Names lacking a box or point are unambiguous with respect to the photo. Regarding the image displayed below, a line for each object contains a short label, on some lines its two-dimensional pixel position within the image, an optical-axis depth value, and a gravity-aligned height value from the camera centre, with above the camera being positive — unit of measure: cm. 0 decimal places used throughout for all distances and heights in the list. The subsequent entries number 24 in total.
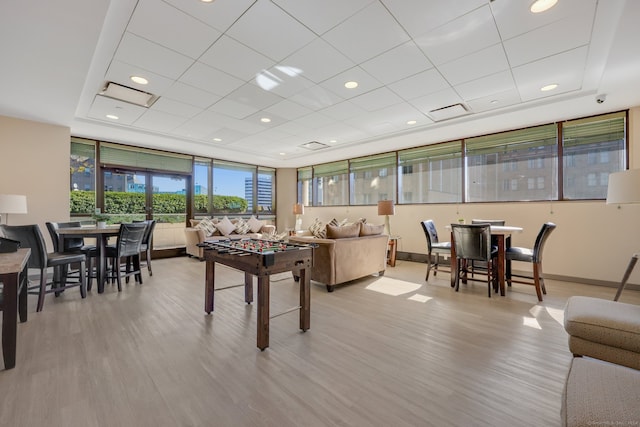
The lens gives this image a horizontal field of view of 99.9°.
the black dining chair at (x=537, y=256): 347 -60
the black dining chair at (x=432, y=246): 436 -55
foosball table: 220 -47
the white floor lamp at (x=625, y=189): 257 +23
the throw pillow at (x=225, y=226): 668 -36
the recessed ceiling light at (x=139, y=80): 331 +165
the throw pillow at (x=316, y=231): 422 -32
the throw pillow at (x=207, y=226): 631 -34
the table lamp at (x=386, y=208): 596 +9
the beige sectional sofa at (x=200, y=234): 614 -56
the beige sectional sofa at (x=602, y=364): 88 -66
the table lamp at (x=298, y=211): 824 +4
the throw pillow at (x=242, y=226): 705 -37
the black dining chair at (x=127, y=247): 381 -52
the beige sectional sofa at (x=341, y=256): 381 -67
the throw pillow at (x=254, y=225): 741 -35
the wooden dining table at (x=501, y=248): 365 -50
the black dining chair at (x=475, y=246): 362 -48
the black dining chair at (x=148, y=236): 448 -40
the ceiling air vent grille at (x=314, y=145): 629 +161
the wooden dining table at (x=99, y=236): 352 -34
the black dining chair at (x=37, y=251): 298 -43
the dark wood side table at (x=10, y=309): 188 -69
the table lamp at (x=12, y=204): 355 +12
